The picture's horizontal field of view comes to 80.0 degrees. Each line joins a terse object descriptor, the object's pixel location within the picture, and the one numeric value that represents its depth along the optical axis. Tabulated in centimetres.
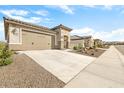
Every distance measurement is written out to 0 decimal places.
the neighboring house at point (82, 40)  1971
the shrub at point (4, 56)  458
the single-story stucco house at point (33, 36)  866
